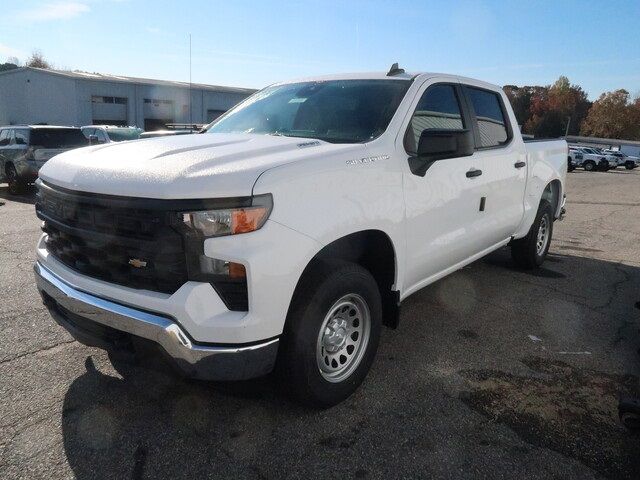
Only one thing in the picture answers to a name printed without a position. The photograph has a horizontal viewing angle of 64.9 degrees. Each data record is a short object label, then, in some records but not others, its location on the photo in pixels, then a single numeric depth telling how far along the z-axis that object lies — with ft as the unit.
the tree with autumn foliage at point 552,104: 301.84
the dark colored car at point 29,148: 39.45
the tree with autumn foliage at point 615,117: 292.40
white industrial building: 128.47
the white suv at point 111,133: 51.66
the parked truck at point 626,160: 138.58
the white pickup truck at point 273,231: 7.32
